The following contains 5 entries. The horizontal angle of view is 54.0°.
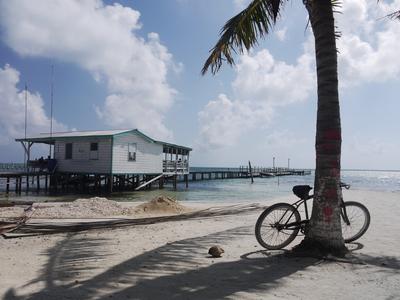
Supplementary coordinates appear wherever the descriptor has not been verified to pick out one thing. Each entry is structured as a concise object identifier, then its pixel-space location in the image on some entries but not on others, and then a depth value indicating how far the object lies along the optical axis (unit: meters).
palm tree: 5.91
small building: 29.66
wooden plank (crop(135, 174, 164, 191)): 34.69
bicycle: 6.48
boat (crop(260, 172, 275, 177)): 77.81
